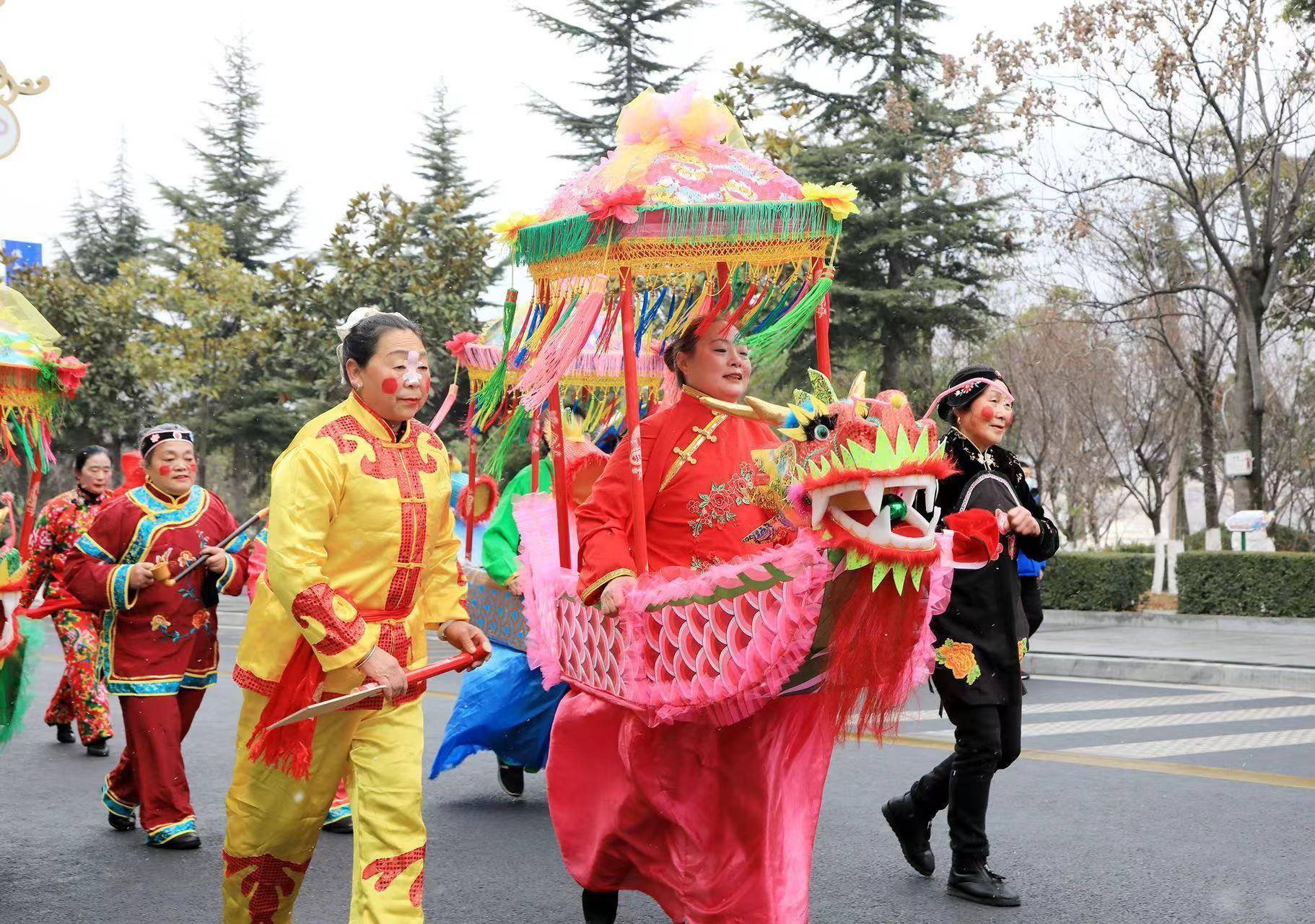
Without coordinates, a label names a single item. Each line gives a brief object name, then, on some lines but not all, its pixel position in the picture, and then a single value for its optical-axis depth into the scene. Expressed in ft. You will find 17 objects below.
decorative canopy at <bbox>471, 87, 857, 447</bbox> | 14.42
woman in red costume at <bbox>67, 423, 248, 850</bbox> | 19.58
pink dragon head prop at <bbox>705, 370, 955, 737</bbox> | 10.37
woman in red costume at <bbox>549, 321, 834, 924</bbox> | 12.46
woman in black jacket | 16.06
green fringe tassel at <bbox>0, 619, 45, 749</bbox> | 19.47
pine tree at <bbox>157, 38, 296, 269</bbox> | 128.36
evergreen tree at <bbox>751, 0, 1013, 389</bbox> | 74.49
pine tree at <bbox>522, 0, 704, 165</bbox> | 79.82
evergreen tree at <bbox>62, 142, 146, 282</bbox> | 141.28
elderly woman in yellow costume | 11.88
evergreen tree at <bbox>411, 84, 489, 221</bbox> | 115.03
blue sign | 73.61
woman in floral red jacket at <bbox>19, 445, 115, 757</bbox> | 24.38
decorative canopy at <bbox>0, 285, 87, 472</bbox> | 20.85
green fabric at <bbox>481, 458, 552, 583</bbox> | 21.06
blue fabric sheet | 21.31
